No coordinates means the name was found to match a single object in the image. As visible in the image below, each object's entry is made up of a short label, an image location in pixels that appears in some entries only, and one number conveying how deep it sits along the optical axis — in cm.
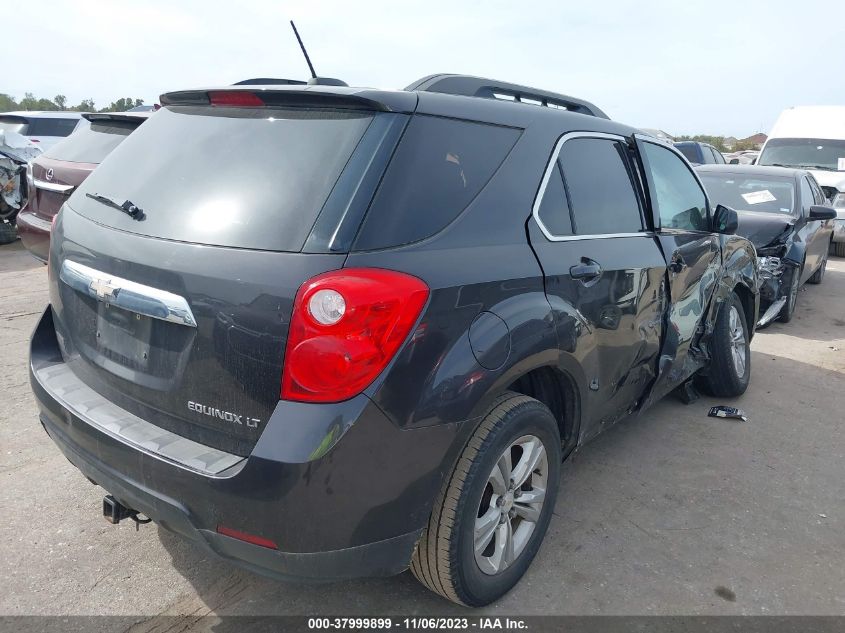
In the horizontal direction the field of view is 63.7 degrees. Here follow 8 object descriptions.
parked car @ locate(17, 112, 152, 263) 587
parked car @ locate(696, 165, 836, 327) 665
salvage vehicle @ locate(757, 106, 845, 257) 1198
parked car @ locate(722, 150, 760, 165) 2408
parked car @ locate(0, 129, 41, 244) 964
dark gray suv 189
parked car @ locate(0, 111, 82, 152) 1197
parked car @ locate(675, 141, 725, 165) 1510
